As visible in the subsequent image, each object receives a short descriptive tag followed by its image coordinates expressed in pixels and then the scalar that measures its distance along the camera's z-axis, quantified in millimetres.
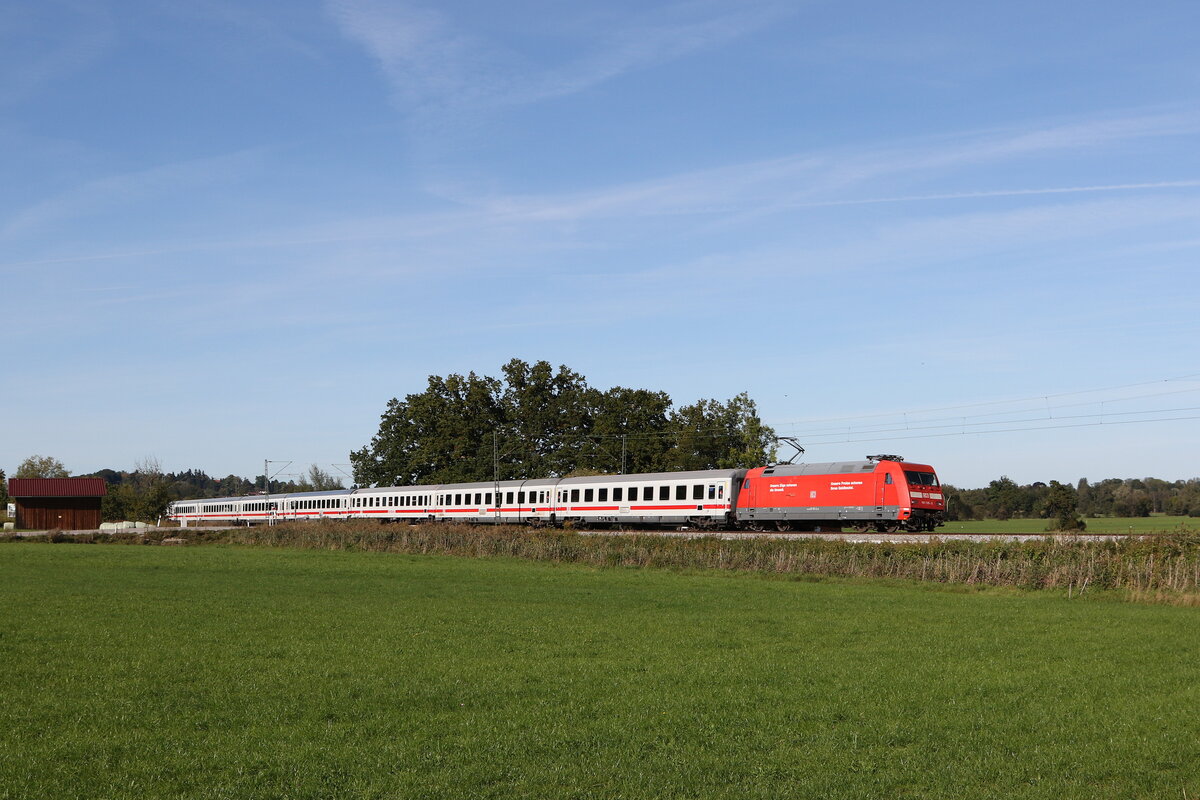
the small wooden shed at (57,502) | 89250
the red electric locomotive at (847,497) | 52188
